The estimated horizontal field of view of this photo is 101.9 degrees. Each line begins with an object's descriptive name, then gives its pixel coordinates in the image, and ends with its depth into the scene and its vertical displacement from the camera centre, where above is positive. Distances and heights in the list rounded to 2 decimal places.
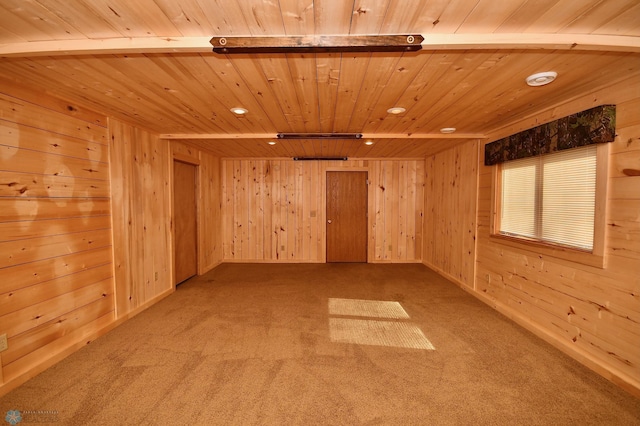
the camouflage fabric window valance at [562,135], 1.92 +0.58
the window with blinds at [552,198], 2.15 +0.03
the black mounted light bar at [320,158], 5.31 +0.88
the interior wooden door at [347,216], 5.55 -0.33
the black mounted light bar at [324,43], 1.36 +0.83
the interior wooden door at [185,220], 4.04 -0.31
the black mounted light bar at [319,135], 3.46 +0.88
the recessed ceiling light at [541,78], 1.80 +0.88
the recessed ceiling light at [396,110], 2.50 +0.89
